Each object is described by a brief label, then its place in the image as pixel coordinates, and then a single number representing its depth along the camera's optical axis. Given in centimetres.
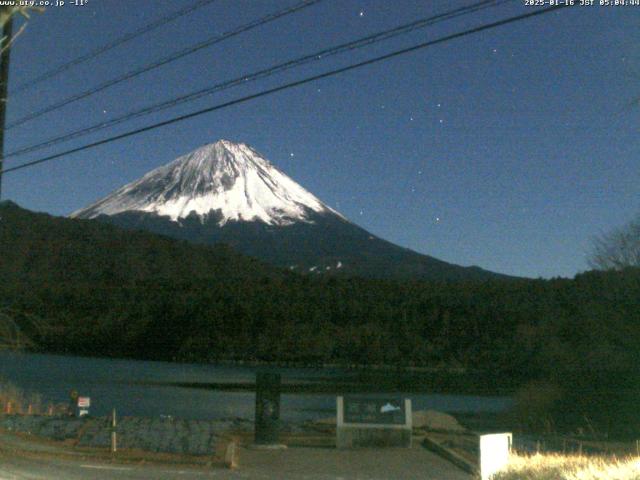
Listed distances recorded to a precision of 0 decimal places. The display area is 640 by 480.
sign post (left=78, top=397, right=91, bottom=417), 2281
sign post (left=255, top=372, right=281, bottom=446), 1642
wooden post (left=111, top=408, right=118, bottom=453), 1530
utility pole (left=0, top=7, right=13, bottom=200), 1455
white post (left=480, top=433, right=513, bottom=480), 1028
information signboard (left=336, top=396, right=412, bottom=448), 1695
